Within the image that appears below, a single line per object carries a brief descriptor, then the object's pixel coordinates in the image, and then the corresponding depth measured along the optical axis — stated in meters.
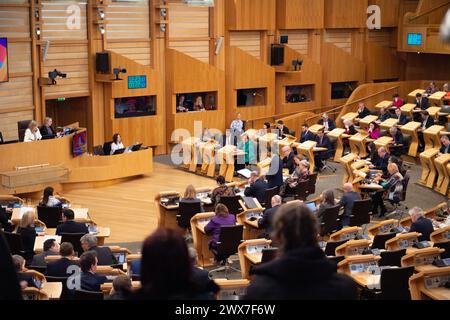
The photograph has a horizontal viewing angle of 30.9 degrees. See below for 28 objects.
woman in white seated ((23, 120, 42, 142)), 16.64
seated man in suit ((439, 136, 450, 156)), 16.75
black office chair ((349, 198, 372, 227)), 12.80
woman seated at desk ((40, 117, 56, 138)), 17.38
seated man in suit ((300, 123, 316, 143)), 19.89
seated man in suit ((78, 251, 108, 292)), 8.09
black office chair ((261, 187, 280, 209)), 13.89
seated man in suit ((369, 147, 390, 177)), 16.28
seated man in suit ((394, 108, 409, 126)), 20.64
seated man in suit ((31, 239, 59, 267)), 9.34
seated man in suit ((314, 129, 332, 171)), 19.08
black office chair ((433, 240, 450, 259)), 9.71
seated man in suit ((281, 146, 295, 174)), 16.84
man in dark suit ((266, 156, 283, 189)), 15.01
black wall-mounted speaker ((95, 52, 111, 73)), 19.92
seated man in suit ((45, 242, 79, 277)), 8.70
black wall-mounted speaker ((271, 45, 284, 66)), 23.88
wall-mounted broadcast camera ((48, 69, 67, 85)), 18.75
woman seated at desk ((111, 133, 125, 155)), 18.23
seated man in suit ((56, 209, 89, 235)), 10.97
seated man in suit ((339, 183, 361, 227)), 12.88
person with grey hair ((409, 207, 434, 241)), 10.59
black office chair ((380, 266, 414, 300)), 8.34
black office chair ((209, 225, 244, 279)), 11.04
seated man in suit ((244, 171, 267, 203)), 14.09
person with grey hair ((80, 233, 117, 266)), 9.35
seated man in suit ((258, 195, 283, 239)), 11.58
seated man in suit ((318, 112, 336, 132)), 21.17
